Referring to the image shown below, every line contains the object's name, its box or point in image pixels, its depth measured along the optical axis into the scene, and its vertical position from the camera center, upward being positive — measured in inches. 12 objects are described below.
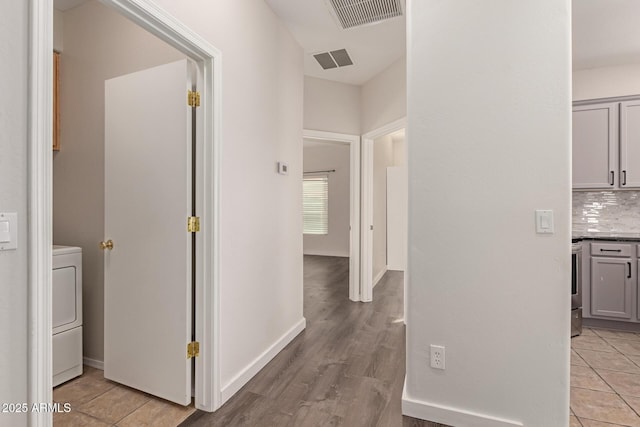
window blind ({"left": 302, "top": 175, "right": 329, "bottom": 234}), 342.6 +8.5
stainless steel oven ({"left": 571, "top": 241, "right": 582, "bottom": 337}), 131.2 -30.5
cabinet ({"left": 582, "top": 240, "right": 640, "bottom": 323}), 133.6 -27.8
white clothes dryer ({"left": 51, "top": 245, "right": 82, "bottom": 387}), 90.2 -28.8
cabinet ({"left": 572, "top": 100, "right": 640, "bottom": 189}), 140.1 +29.6
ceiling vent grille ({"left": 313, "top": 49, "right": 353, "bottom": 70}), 141.9 +68.1
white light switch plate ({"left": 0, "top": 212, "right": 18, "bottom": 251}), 40.3 -2.5
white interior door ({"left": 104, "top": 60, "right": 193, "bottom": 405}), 79.8 -5.0
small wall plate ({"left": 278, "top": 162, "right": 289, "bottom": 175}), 114.6 +15.5
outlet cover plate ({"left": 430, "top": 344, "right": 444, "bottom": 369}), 74.8 -32.6
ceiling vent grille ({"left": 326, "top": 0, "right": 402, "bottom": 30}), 104.3 +66.4
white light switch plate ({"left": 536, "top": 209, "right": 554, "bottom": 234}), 67.4 -1.6
